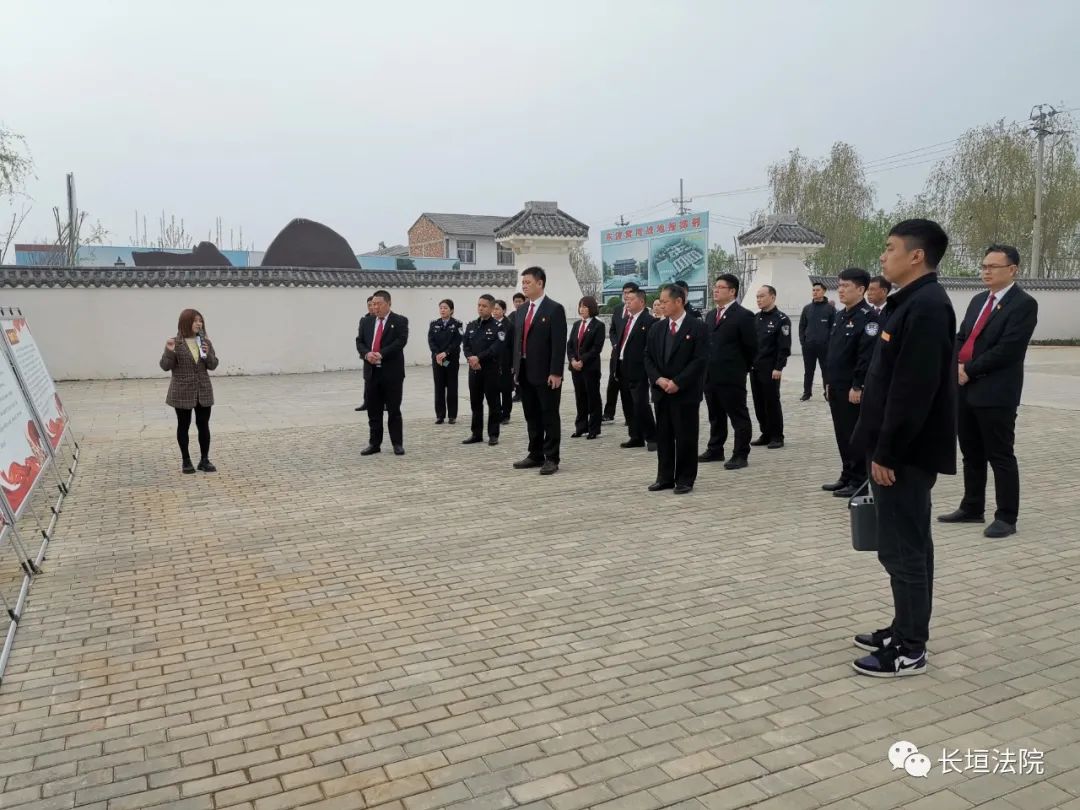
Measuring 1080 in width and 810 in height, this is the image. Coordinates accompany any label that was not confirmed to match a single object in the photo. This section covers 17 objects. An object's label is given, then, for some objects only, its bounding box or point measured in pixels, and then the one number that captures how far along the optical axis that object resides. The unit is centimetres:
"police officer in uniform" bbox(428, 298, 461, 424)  1030
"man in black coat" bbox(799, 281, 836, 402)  1095
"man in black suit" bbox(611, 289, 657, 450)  834
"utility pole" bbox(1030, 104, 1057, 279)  2844
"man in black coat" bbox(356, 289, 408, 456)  834
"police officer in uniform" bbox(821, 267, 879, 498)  627
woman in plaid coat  725
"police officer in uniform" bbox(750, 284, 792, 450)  833
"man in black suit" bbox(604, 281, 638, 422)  850
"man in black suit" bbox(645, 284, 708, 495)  637
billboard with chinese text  2148
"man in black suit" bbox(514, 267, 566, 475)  722
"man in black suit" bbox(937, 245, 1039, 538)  510
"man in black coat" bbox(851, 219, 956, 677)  310
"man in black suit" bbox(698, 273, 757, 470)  743
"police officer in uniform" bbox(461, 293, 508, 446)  905
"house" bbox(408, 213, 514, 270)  4875
